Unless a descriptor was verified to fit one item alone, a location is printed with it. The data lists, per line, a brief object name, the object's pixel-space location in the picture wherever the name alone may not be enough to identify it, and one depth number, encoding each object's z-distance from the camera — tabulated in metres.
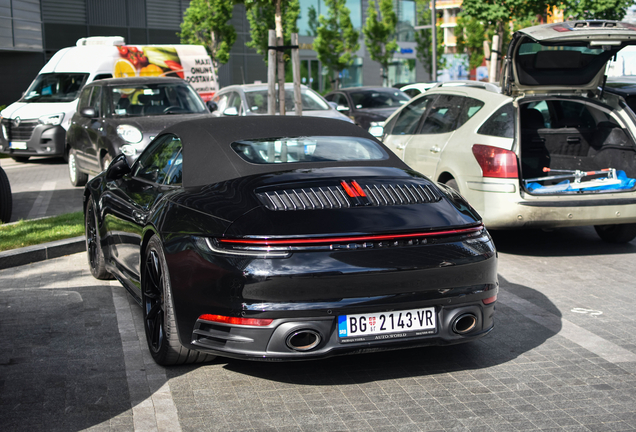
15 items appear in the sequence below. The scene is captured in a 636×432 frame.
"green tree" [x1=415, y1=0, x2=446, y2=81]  60.16
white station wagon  7.39
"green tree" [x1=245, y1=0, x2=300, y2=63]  39.94
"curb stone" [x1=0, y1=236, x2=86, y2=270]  7.47
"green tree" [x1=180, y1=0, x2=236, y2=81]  37.69
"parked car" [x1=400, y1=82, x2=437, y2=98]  23.52
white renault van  17.30
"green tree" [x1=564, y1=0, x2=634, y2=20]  28.02
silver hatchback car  15.69
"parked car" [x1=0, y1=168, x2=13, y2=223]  9.62
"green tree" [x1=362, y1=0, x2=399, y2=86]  50.56
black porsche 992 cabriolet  3.90
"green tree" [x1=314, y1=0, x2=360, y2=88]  47.09
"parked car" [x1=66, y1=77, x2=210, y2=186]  11.48
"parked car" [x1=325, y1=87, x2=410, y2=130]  18.48
